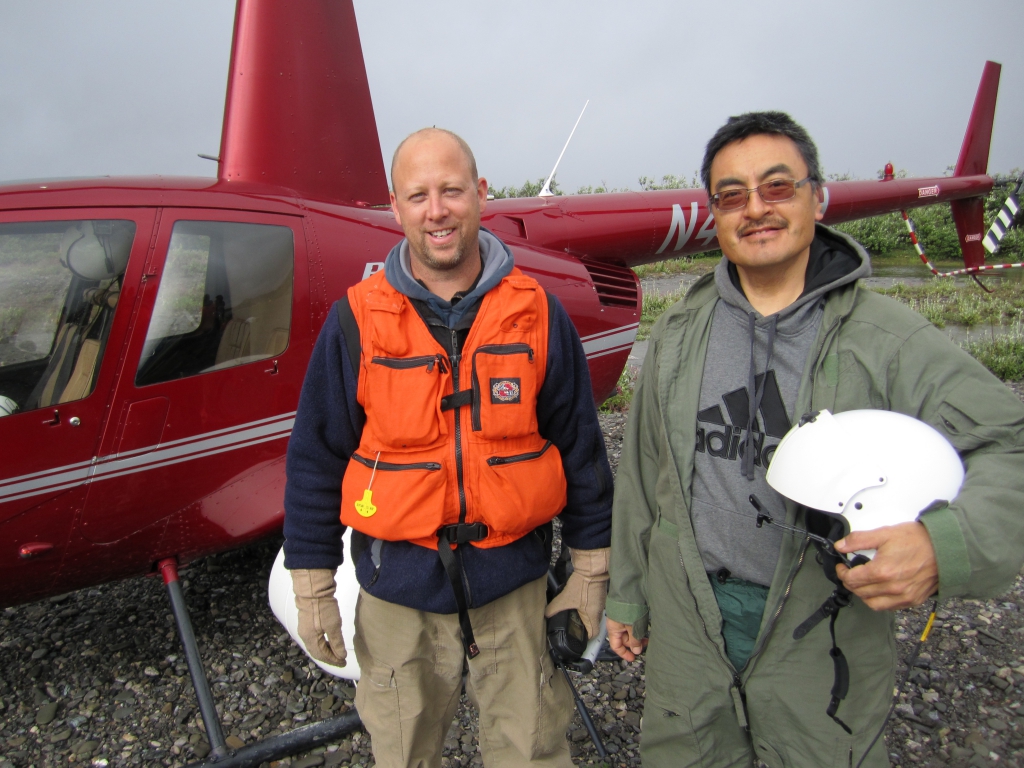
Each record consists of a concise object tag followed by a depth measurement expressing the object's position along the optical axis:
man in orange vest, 1.64
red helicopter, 2.36
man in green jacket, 1.34
